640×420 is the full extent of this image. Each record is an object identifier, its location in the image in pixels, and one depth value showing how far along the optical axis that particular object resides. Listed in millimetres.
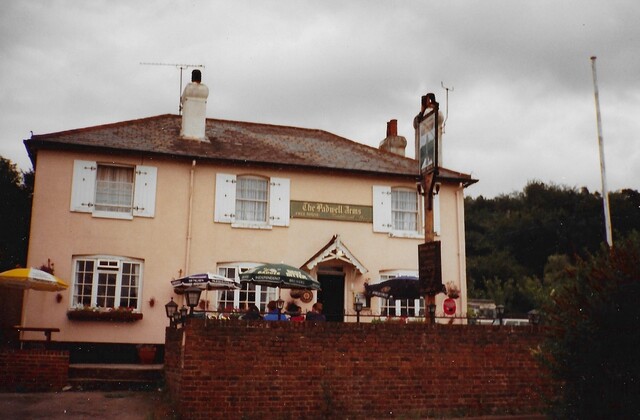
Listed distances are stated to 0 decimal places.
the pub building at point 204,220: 17016
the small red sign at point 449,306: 17684
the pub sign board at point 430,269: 12219
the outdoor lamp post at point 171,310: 13202
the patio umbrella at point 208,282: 15086
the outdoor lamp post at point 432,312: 12305
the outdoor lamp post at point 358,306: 12258
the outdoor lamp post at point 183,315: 11352
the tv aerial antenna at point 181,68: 20312
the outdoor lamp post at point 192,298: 11412
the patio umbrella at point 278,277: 14000
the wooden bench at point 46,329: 14058
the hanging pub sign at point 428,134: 12836
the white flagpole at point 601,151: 21453
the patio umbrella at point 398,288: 16266
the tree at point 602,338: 7590
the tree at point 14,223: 22078
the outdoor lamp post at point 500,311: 12420
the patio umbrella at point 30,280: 14188
